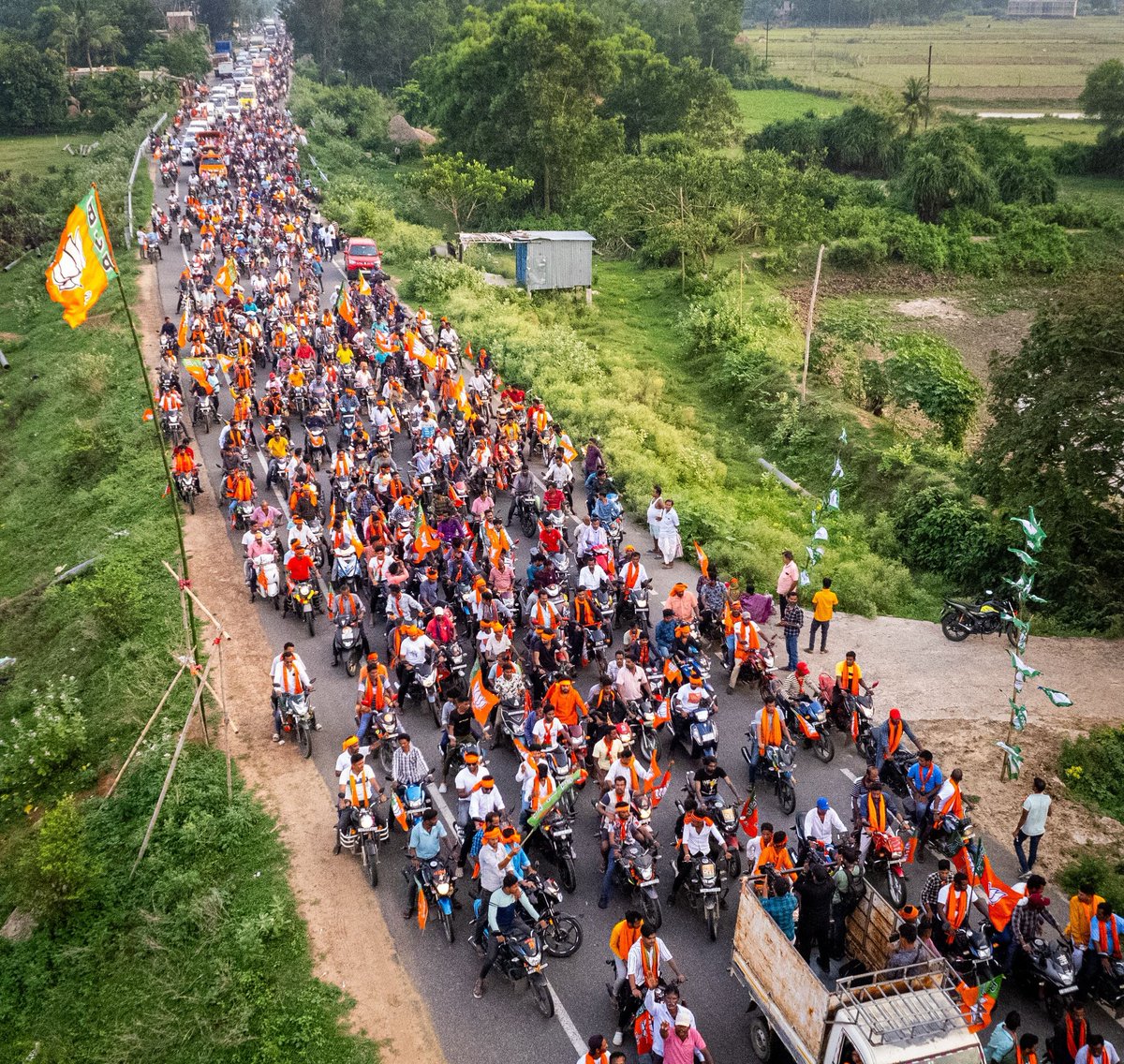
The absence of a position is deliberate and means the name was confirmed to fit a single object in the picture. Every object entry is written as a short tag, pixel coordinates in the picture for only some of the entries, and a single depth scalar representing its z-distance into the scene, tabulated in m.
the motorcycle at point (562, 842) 11.63
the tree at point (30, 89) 80.00
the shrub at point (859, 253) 45.16
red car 38.62
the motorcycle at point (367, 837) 11.95
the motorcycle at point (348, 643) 15.90
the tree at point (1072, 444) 17.03
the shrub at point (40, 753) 15.31
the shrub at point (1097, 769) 13.58
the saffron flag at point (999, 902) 10.29
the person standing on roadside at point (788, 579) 16.53
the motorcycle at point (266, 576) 17.69
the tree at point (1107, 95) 61.72
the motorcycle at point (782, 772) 12.87
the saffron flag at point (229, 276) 28.11
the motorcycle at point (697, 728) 13.48
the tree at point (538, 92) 51.50
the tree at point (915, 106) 62.78
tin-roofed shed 38.16
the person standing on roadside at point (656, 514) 19.19
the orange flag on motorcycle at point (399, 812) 11.94
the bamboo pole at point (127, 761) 13.31
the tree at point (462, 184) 47.78
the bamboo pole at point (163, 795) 12.65
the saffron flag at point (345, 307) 27.89
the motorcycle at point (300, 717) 14.17
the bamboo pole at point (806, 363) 27.35
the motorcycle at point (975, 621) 17.19
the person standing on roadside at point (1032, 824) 11.87
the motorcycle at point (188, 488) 21.20
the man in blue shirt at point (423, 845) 11.15
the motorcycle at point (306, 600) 17.11
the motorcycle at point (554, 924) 10.73
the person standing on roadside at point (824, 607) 16.03
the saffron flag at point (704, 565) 16.53
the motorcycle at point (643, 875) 10.96
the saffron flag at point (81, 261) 12.73
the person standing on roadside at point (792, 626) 15.75
